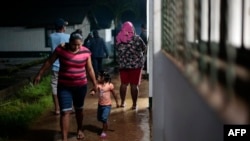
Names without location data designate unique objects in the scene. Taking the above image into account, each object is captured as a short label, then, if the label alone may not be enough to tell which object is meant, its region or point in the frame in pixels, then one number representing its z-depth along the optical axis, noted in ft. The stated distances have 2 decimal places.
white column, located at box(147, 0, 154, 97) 24.03
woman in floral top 23.94
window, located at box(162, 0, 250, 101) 3.55
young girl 18.80
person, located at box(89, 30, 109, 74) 38.52
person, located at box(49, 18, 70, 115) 21.48
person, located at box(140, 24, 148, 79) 40.89
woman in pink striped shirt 16.88
